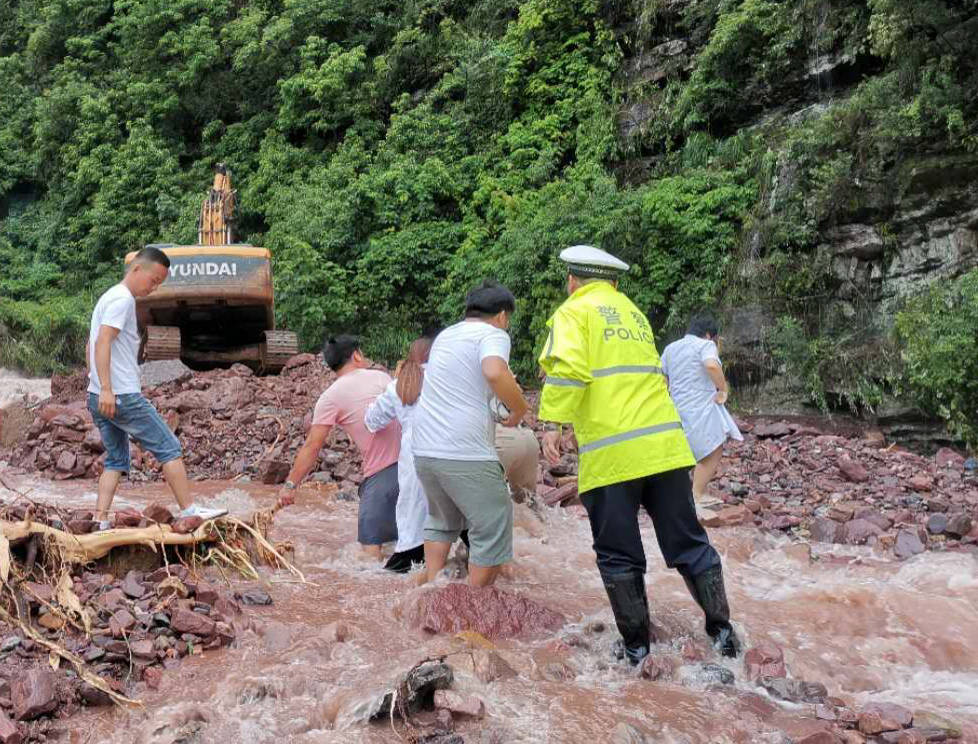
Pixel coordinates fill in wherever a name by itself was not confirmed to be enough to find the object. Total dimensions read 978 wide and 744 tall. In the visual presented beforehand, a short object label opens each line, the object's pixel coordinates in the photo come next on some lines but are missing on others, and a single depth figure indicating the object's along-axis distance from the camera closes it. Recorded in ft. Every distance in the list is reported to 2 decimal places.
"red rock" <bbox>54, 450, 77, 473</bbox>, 27.28
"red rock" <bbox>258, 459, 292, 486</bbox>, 26.91
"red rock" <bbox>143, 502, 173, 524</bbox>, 14.16
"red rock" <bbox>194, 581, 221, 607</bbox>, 12.46
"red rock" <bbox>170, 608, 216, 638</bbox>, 11.49
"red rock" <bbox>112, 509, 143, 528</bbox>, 13.93
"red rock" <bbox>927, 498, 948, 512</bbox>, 21.09
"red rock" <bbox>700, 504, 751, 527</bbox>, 20.13
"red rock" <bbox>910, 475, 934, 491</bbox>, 22.84
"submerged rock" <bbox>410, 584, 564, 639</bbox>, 12.66
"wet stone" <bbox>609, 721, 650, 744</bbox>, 9.27
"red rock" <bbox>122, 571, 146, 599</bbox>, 12.14
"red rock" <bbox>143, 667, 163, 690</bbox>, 10.32
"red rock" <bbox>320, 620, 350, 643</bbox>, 12.23
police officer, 11.12
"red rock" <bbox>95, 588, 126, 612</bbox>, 11.61
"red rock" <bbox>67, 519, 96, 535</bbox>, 13.25
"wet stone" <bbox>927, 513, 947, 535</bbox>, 18.97
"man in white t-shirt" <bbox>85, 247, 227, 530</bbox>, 16.05
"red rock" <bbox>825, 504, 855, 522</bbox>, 20.36
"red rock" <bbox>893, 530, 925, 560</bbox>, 17.75
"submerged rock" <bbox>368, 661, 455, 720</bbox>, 9.52
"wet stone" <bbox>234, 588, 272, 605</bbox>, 13.42
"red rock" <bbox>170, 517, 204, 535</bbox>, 14.02
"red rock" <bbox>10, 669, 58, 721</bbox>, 9.07
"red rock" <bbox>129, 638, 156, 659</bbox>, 10.69
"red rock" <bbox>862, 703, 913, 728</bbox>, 9.47
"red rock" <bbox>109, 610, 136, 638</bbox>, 10.95
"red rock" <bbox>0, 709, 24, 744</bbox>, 8.50
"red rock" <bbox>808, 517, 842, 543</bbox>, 19.20
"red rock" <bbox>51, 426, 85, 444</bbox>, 28.63
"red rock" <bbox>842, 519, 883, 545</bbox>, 18.81
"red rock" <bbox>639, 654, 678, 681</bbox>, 10.90
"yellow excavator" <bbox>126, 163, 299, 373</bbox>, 37.88
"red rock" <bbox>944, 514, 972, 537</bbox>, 18.60
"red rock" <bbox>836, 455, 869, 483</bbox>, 24.27
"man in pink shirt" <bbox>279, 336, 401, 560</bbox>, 16.26
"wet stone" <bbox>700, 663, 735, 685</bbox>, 10.76
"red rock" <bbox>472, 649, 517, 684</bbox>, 10.62
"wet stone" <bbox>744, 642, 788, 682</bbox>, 10.80
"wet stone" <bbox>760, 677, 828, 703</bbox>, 10.27
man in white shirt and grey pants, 13.10
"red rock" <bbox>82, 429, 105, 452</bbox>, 28.11
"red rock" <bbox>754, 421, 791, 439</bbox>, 29.86
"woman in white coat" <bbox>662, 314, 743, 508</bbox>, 20.81
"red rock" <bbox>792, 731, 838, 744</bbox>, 8.77
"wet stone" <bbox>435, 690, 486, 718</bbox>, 9.38
